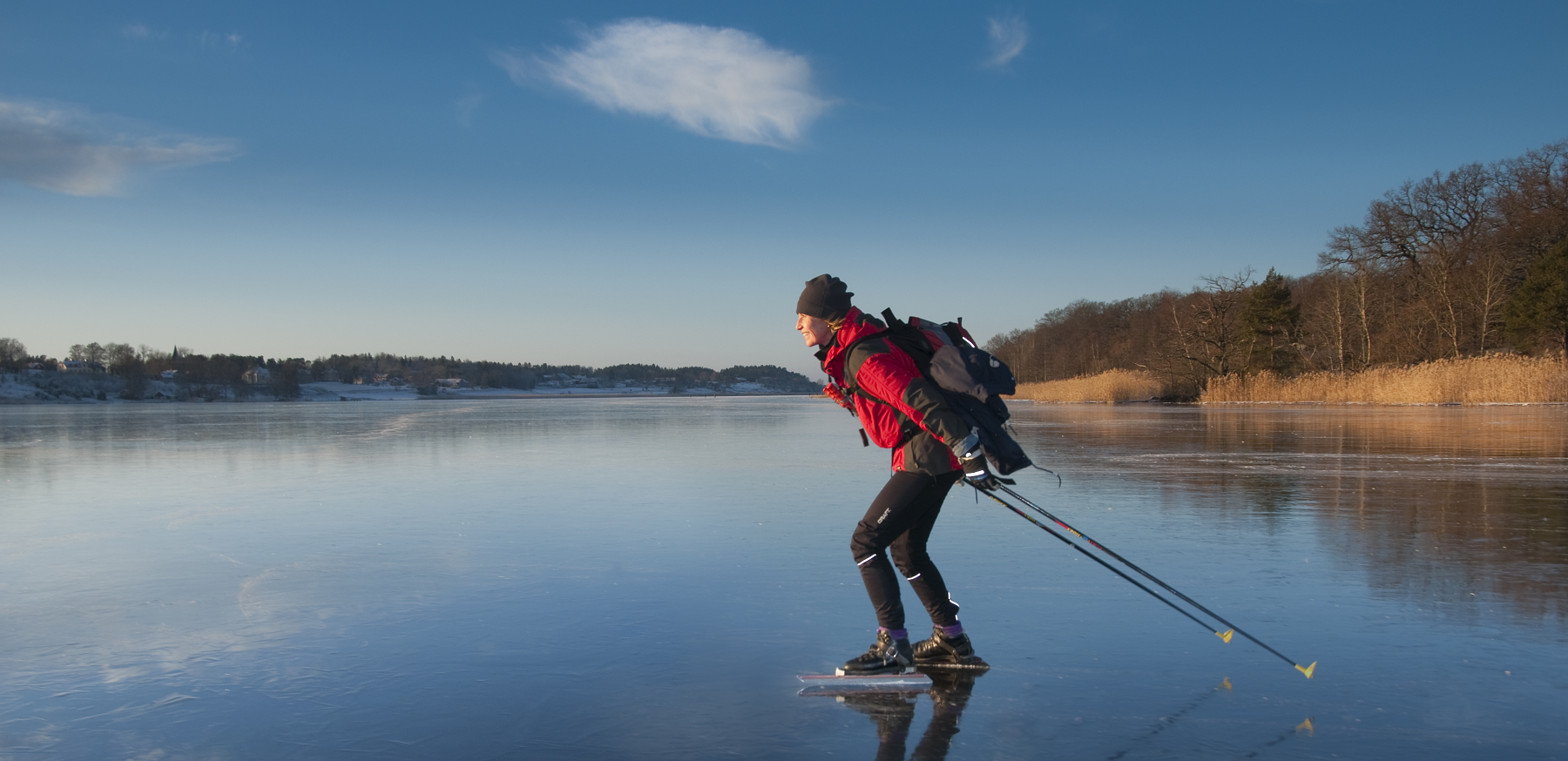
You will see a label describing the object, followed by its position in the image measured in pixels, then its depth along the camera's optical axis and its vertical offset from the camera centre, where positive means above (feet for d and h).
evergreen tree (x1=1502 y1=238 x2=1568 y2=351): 109.19 +7.79
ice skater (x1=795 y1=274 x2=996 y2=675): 10.59 -0.98
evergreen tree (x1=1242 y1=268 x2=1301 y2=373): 136.99 +7.15
